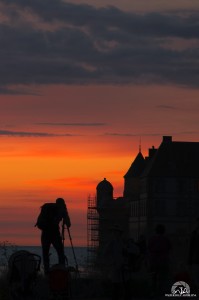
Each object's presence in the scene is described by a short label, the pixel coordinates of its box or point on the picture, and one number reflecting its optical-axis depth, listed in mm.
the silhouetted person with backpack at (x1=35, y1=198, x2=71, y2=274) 27391
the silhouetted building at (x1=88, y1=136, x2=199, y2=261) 141125
